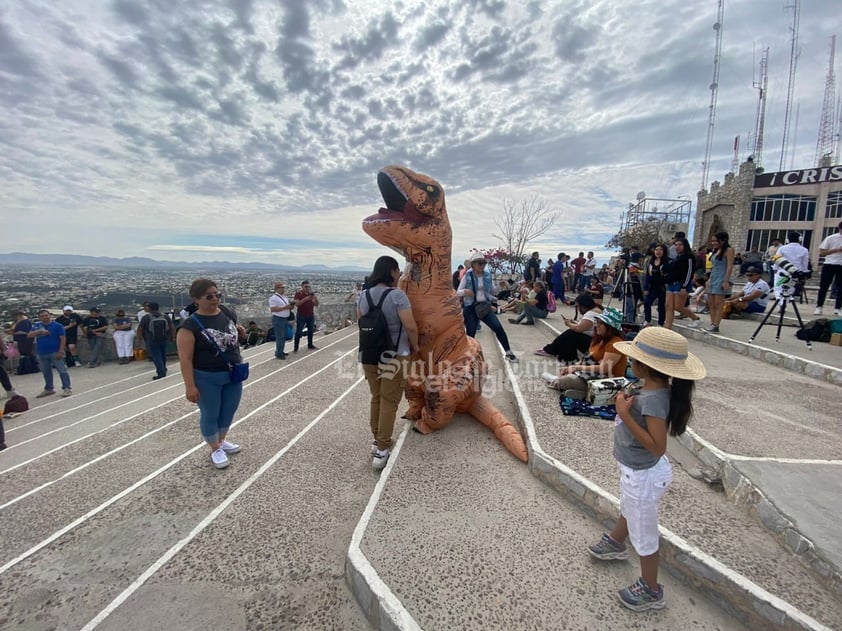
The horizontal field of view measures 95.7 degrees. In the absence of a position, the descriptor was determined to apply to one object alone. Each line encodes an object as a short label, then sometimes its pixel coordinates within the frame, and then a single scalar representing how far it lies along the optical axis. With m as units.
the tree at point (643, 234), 23.19
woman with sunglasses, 2.86
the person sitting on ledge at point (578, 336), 4.76
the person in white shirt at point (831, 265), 5.89
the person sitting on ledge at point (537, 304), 8.53
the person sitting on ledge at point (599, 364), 3.92
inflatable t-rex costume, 3.10
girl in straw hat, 1.68
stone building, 21.09
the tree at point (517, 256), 17.55
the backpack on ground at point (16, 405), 6.30
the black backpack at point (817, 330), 5.57
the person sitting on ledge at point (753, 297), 7.60
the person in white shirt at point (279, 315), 7.33
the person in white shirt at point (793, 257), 5.39
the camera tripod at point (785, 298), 5.33
